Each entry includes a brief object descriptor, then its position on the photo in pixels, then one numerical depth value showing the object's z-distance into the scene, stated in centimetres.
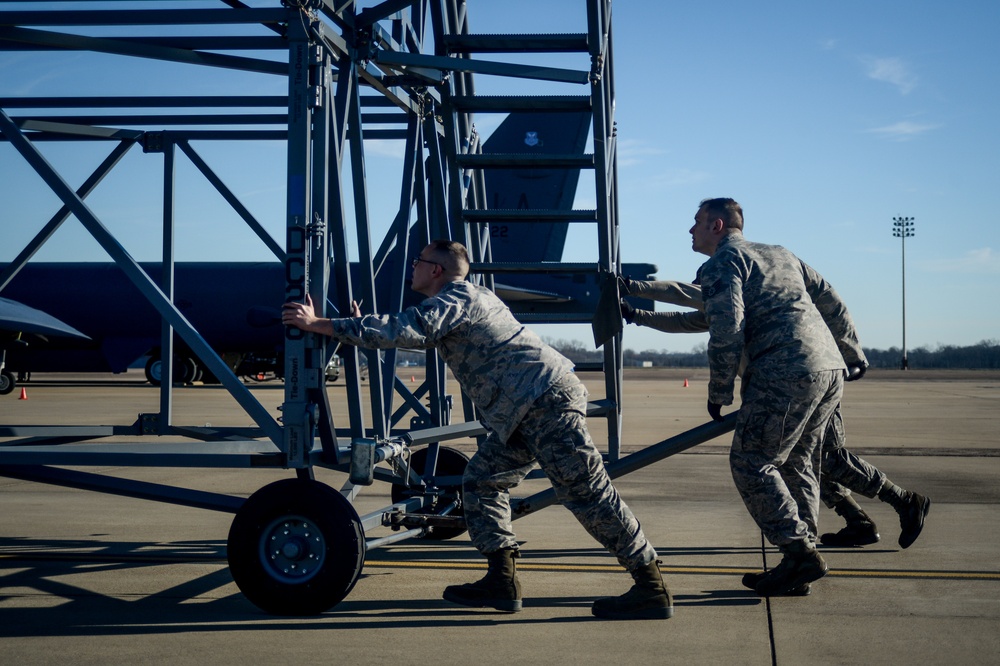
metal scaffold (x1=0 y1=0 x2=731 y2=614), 454
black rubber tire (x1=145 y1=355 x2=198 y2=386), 3078
